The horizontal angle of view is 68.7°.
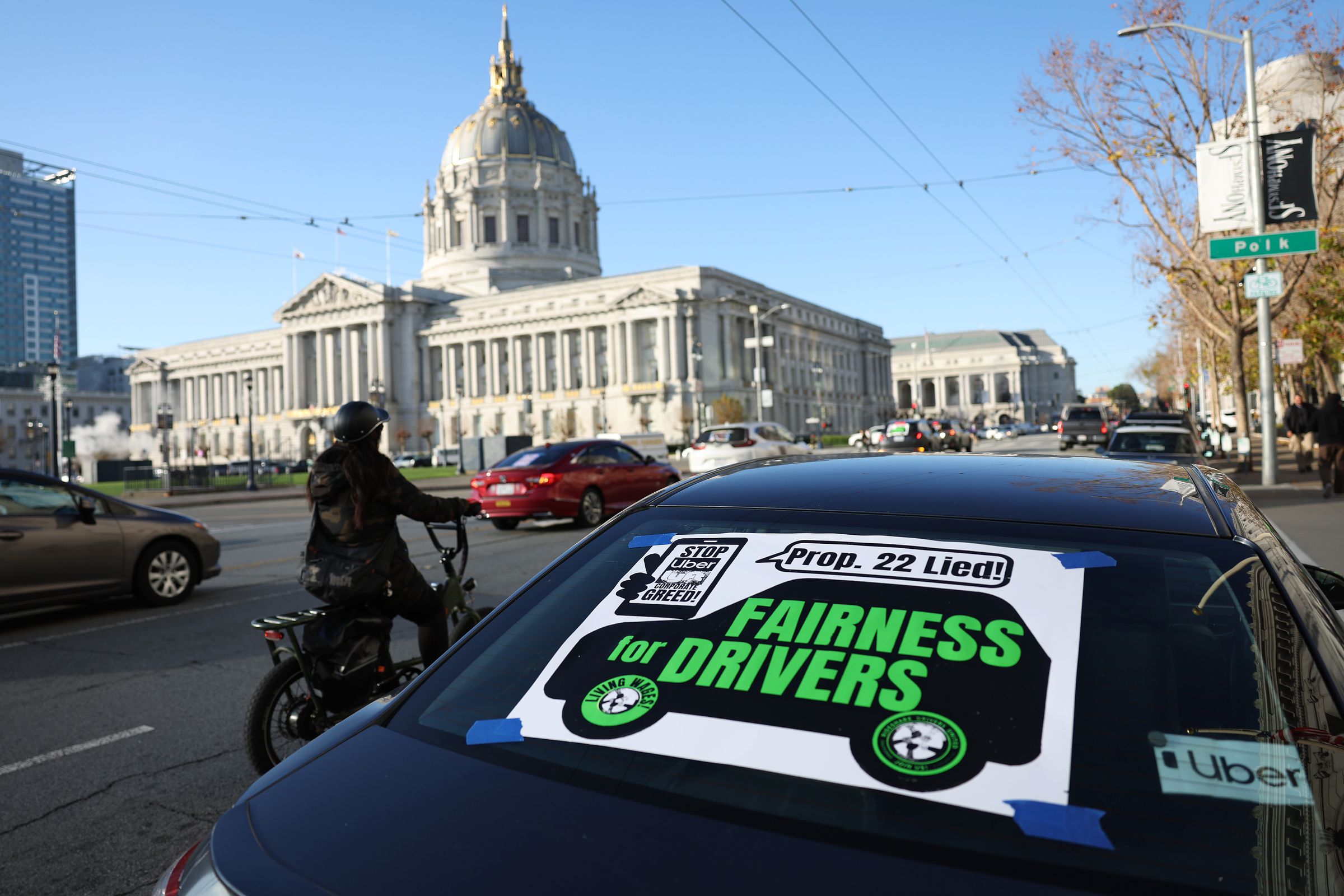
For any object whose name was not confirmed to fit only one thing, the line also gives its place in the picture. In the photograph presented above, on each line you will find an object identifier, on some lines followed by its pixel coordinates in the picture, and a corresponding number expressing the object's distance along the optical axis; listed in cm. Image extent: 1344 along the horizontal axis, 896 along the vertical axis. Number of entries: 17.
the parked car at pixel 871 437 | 4867
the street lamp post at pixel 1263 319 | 1889
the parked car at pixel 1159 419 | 2053
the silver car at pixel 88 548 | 876
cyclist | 455
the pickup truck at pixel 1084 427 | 4553
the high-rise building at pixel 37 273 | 13362
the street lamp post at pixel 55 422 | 3931
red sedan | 1634
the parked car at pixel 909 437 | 3853
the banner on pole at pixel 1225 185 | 1916
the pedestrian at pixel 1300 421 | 2003
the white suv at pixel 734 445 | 2886
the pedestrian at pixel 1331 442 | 1748
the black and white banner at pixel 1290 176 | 1856
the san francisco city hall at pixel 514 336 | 9975
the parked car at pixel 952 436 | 4527
